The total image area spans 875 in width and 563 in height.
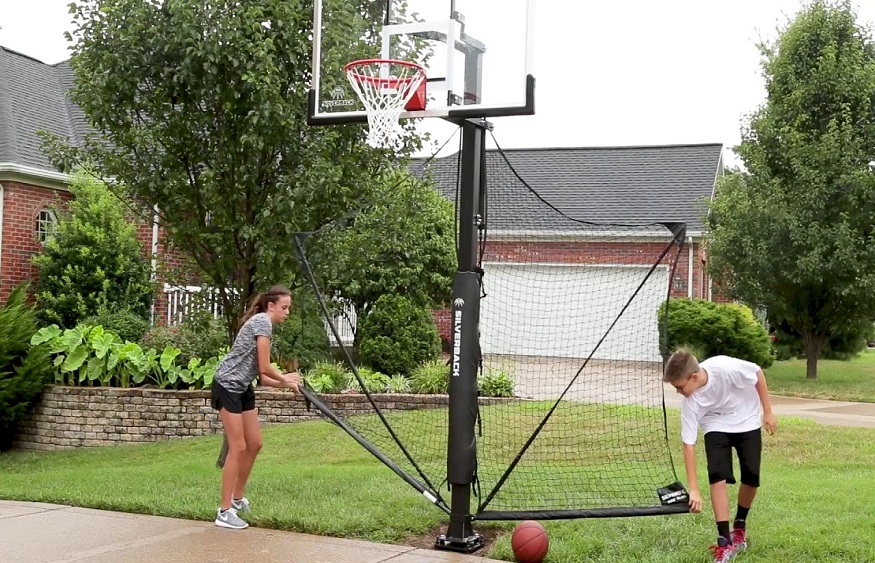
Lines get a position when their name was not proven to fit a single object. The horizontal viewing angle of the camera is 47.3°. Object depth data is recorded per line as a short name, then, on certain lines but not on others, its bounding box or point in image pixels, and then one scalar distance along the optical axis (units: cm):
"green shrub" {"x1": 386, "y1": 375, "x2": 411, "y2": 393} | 1445
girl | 717
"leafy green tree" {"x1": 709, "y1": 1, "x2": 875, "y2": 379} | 1842
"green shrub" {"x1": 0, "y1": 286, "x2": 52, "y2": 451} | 1338
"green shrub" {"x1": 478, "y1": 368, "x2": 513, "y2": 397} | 1432
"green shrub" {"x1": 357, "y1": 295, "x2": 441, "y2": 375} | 1753
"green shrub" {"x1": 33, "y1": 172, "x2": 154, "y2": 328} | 1727
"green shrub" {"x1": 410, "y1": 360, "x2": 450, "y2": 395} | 1435
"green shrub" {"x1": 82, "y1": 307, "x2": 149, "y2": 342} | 1612
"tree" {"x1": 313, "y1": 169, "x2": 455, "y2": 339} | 1016
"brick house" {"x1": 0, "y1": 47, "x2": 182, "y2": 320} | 1761
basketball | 615
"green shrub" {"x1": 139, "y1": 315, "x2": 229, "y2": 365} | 1455
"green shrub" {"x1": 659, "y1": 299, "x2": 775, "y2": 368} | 1934
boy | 613
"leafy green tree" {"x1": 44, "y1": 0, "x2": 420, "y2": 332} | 899
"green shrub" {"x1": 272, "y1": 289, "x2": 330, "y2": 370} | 1528
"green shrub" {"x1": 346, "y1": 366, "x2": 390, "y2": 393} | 1442
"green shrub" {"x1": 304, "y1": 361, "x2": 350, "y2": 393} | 1408
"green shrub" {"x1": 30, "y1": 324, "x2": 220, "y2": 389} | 1378
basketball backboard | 667
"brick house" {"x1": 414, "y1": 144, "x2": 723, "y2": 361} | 1791
